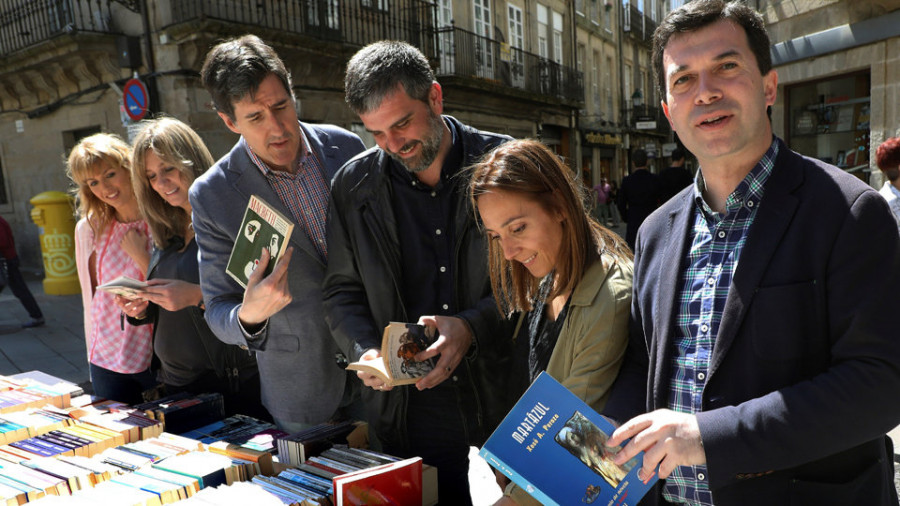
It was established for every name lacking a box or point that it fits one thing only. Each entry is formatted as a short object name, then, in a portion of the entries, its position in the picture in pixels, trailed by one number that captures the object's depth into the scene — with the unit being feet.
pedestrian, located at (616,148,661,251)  24.75
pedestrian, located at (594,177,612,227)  66.64
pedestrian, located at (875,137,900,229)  11.79
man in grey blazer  7.21
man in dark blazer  3.73
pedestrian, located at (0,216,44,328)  26.25
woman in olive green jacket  5.31
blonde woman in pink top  10.02
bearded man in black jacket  6.77
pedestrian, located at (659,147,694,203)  24.02
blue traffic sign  27.68
